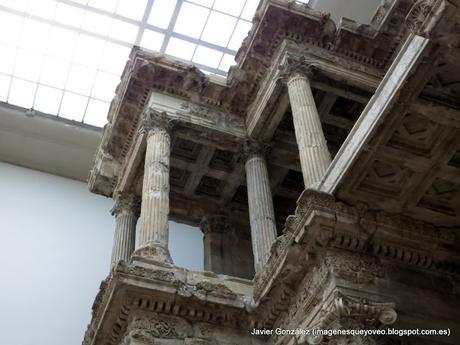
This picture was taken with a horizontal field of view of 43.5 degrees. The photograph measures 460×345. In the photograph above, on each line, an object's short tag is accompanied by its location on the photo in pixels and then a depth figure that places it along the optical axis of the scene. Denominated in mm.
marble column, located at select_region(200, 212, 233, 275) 13969
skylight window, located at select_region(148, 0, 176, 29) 19766
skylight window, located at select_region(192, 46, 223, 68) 20766
